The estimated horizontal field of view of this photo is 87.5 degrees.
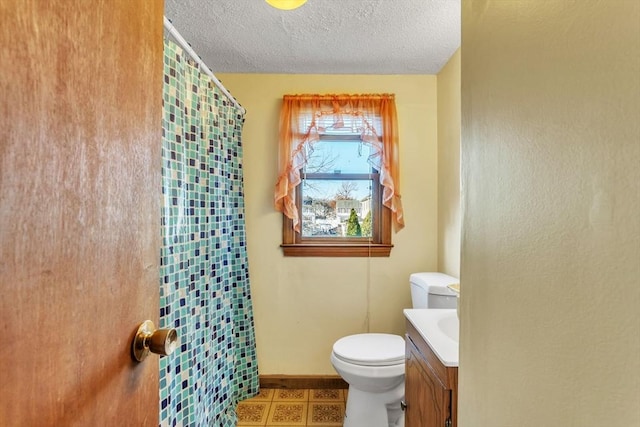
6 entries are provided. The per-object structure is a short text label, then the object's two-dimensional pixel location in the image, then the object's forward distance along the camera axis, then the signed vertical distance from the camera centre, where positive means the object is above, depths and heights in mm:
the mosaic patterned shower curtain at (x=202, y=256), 1283 -215
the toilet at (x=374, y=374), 1672 -816
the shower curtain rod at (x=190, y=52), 1229 +675
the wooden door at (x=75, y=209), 382 +4
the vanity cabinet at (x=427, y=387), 1004 -607
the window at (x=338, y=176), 2283 +253
